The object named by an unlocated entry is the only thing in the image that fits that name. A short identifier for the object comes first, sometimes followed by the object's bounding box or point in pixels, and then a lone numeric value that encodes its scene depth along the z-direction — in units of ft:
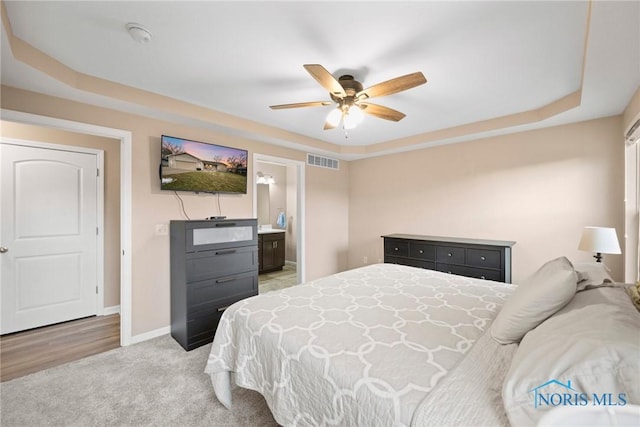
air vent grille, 14.80
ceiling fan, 5.85
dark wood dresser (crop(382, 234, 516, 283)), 10.29
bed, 2.73
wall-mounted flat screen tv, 9.47
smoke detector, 5.37
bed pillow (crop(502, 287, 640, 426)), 2.41
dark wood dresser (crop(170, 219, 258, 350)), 8.77
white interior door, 9.59
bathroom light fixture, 19.93
